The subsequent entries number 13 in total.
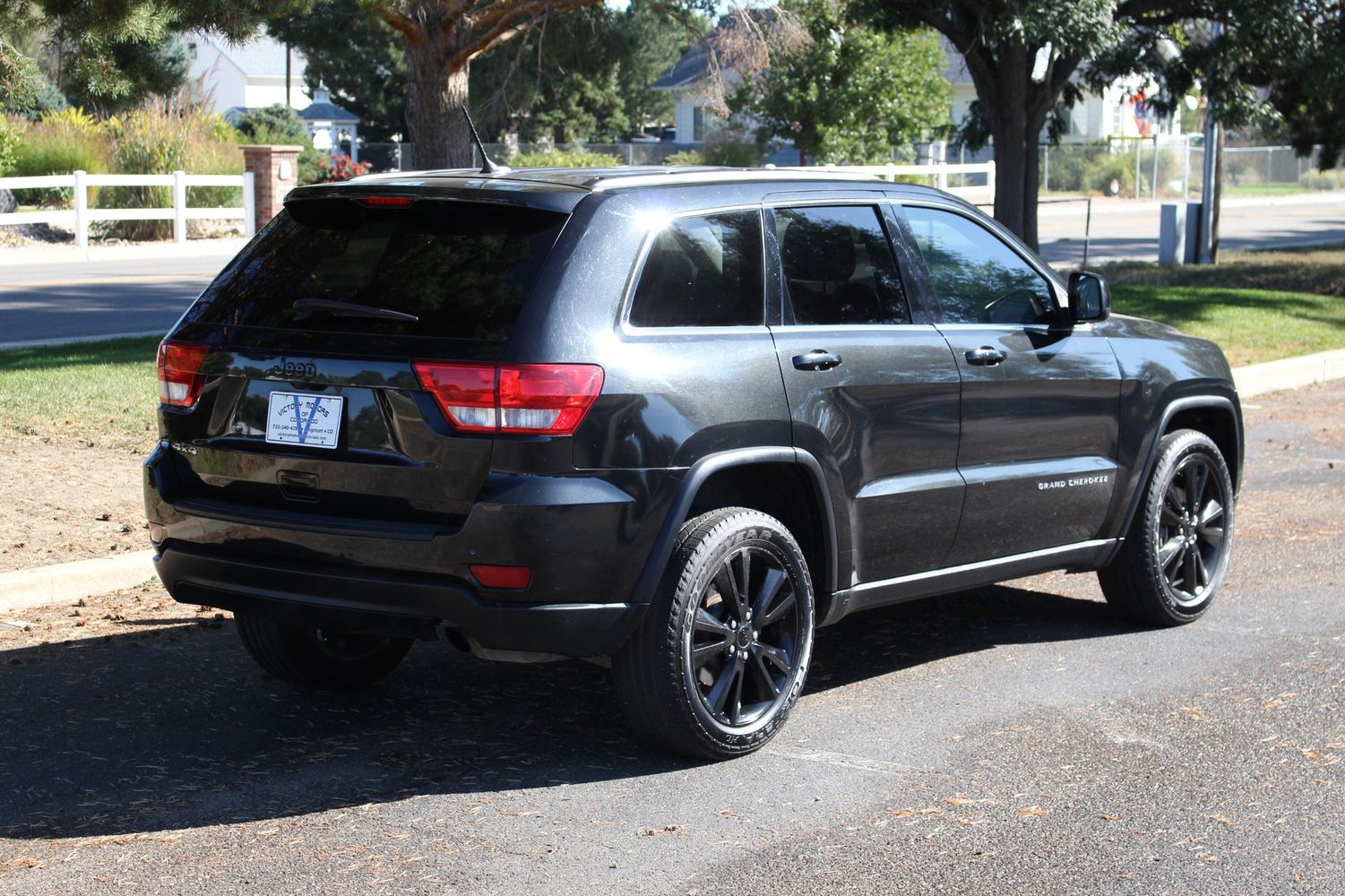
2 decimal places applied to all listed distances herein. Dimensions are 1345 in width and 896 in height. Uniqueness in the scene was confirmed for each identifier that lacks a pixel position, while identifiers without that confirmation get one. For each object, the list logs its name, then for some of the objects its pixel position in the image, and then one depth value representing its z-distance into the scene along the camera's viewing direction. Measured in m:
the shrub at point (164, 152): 30.14
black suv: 4.84
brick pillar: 29.61
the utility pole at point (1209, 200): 25.91
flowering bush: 29.92
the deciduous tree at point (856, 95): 40.50
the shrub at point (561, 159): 39.50
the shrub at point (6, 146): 31.00
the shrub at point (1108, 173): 51.03
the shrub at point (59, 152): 31.27
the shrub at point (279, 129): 42.72
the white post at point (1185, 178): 50.72
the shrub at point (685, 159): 42.44
